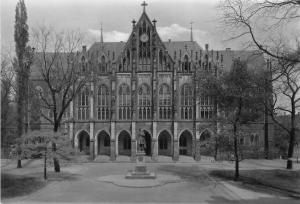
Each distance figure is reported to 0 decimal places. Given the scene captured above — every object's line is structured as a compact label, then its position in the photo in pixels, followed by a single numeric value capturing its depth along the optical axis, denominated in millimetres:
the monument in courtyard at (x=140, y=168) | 29281
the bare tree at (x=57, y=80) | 31641
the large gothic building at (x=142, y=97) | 47000
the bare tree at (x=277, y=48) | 15978
